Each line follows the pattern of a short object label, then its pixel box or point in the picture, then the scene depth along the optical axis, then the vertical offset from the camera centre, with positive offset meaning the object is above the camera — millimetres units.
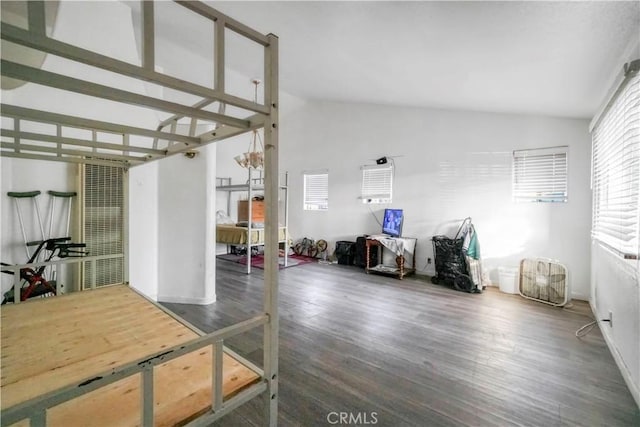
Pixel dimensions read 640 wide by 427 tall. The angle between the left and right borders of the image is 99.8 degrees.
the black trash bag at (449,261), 4254 -810
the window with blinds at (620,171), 1880 +354
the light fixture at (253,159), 4828 +900
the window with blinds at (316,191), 6602 +478
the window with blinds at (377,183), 5549 +573
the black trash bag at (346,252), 5848 -923
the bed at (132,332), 732 -730
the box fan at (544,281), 3531 -936
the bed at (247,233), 5172 -516
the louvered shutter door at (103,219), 2852 -131
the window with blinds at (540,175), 3896 +563
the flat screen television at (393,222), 5207 -223
